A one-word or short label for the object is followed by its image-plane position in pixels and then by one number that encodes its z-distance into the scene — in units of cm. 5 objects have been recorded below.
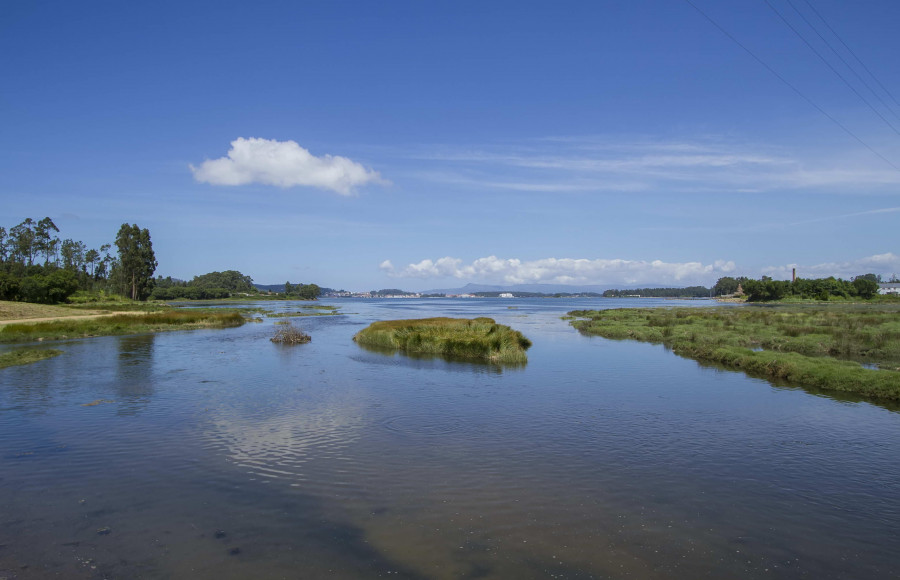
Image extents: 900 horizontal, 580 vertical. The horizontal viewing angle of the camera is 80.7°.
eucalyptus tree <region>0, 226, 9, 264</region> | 11237
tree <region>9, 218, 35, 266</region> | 11150
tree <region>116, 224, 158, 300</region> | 11362
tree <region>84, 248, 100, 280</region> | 13875
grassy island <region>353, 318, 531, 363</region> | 3358
